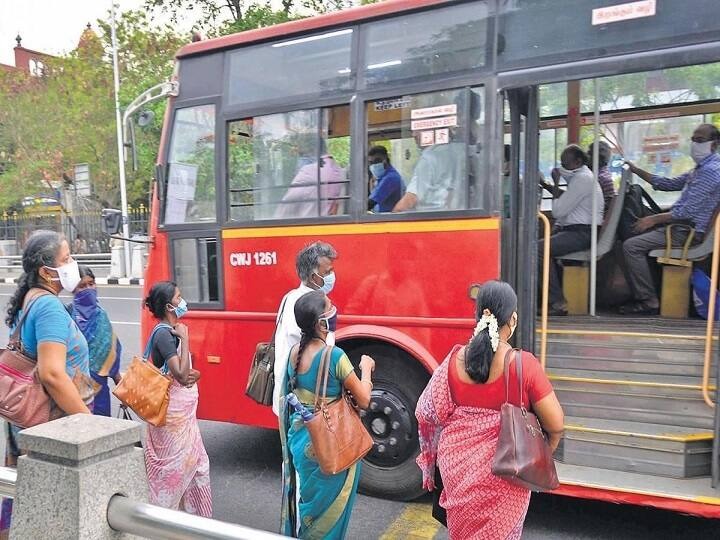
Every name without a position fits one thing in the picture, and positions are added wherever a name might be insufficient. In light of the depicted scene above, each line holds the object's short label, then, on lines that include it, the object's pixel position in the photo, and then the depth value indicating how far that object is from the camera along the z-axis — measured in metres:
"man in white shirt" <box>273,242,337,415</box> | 3.24
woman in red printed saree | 2.37
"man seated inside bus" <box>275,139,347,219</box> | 4.16
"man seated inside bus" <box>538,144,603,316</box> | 4.95
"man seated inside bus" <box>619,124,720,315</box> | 4.54
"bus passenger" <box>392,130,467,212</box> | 3.78
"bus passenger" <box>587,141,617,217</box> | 5.26
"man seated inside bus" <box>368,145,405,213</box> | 4.02
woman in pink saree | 3.32
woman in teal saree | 2.79
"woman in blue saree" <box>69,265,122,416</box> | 4.59
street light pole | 18.77
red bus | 3.43
